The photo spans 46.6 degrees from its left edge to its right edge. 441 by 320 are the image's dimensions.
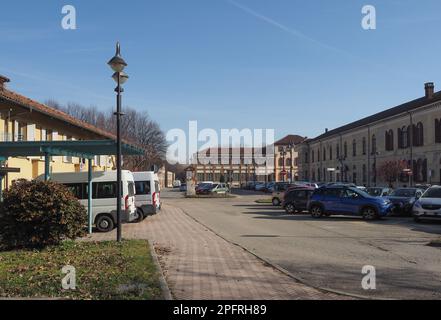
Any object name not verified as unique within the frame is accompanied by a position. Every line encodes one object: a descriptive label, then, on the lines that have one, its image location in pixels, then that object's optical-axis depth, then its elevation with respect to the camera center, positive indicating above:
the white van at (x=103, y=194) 18.81 -0.62
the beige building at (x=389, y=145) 52.72 +3.98
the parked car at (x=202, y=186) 59.28 -1.12
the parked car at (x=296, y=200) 28.12 -1.33
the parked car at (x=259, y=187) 76.39 -1.59
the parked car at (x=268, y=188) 68.75 -1.62
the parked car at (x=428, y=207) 20.70 -1.31
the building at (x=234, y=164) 120.88 +3.05
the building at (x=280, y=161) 117.45 +3.53
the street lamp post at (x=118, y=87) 13.85 +2.50
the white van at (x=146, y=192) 22.75 -0.66
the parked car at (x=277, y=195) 36.28 -1.36
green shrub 11.66 -0.90
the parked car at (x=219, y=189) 57.43 -1.40
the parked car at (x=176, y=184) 114.96 -1.60
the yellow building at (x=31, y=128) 23.33 +2.84
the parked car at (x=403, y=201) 25.38 -1.29
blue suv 22.61 -1.27
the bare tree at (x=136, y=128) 63.84 +6.29
